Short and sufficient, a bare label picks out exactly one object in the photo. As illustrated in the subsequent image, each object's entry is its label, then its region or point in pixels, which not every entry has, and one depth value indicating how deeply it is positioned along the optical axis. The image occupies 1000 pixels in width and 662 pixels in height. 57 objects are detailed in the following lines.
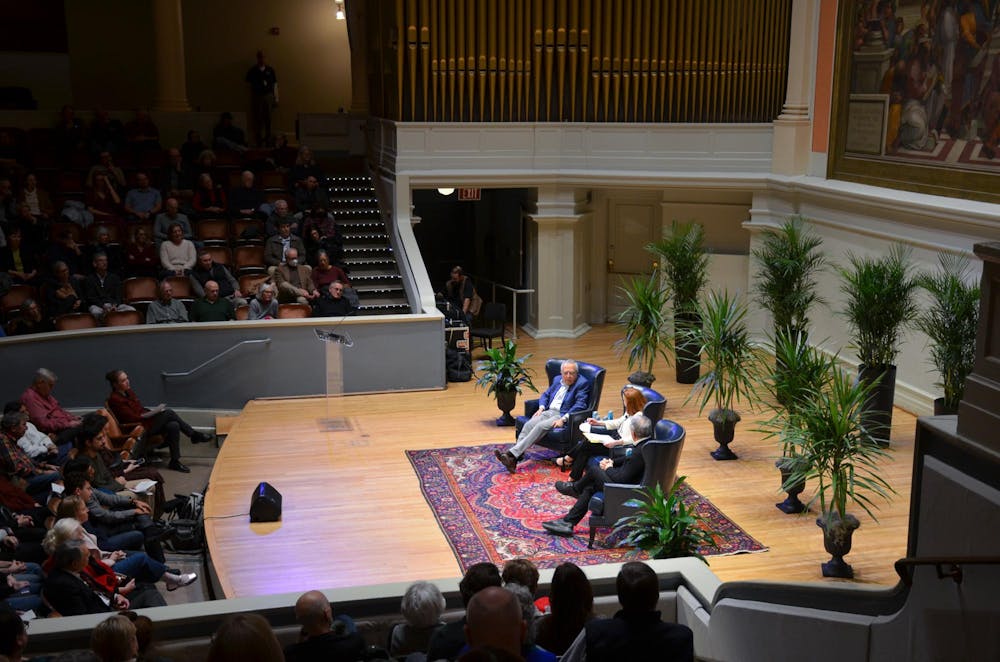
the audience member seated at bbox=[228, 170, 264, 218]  13.05
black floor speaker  7.85
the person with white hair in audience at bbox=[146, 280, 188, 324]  10.85
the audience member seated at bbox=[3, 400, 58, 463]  8.33
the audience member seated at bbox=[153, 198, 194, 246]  12.20
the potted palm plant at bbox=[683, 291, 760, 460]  9.27
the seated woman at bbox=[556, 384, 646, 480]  7.92
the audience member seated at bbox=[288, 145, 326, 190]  13.83
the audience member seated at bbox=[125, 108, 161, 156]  14.09
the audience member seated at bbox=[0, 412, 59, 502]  7.79
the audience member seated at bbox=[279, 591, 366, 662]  4.07
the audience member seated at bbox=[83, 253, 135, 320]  11.02
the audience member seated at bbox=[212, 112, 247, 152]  14.69
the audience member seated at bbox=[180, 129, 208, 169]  13.94
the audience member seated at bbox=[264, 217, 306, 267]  12.16
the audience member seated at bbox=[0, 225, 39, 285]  11.03
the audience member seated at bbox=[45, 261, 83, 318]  10.65
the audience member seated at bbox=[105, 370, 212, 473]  9.52
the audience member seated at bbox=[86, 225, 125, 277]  11.50
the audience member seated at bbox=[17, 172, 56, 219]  12.07
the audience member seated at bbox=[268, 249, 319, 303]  11.50
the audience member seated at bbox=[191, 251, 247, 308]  11.48
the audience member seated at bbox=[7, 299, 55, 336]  10.11
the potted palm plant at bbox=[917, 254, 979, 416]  8.24
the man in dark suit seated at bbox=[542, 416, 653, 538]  7.57
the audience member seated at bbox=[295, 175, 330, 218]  13.44
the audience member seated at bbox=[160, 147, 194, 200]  13.23
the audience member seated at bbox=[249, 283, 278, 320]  11.13
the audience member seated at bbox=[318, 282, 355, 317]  11.45
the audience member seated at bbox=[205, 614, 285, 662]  3.31
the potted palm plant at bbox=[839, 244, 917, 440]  9.15
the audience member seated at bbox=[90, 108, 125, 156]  13.74
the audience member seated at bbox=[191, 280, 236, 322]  11.00
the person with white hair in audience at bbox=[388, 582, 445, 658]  4.37
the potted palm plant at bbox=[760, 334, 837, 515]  8.05
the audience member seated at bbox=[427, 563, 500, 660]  4.02
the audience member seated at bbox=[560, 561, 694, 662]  3.66
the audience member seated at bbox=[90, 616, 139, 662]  3.87
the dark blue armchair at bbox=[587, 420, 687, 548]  7.45
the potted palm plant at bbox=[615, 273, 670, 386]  10.68
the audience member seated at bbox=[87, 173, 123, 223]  12.64
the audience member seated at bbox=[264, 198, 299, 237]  12.59
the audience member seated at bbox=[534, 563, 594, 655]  3.94
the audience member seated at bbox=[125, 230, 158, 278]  11.70
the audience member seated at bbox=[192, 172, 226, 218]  13.01
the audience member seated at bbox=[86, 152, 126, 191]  12.93
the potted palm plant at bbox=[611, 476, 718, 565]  6.28
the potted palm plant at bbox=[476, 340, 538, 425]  10.22
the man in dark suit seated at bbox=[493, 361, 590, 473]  8.96
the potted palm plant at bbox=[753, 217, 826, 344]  10.39
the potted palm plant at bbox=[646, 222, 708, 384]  11.48
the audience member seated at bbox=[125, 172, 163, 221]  12.71
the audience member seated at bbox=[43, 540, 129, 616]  5.65
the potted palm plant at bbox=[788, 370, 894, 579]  6.91
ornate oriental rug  7.39
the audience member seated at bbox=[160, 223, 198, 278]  11.59
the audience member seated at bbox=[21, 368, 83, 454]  8.91
